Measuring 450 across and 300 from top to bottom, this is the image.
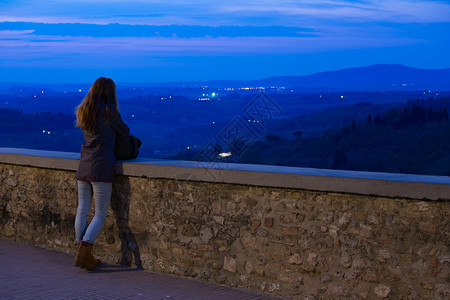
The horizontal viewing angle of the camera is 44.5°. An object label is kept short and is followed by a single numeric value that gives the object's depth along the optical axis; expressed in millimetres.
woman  5062
